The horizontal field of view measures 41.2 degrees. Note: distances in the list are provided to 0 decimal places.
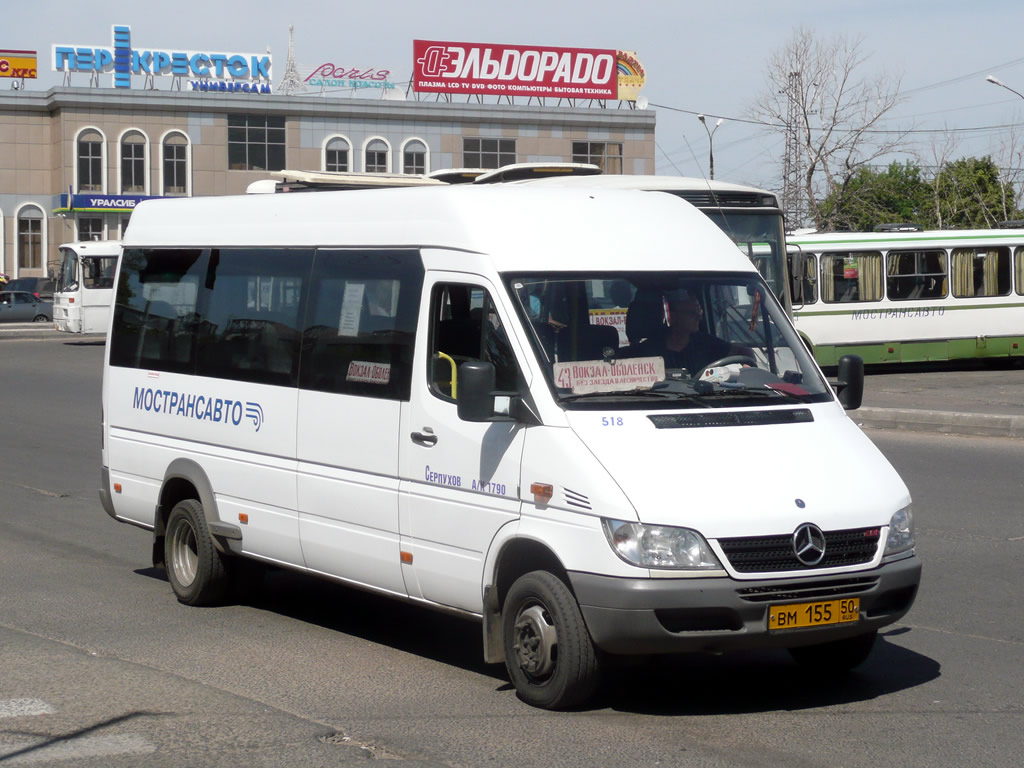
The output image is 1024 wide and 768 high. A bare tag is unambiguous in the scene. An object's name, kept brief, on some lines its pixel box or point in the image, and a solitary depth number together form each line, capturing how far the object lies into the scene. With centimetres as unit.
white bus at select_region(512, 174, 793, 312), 1784
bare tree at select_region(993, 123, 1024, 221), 5853
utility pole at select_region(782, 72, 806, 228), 4959
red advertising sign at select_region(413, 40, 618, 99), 6612
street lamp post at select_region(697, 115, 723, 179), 5079
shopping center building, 6631
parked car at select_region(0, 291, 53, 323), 5244
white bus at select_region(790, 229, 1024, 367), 2722
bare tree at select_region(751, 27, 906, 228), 4941
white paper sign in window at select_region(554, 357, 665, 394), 596
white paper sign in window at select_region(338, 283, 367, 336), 704
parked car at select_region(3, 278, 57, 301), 5927
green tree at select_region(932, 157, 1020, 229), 5969
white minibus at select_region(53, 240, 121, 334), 3969
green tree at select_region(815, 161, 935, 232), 5169
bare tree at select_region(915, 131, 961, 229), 5551
